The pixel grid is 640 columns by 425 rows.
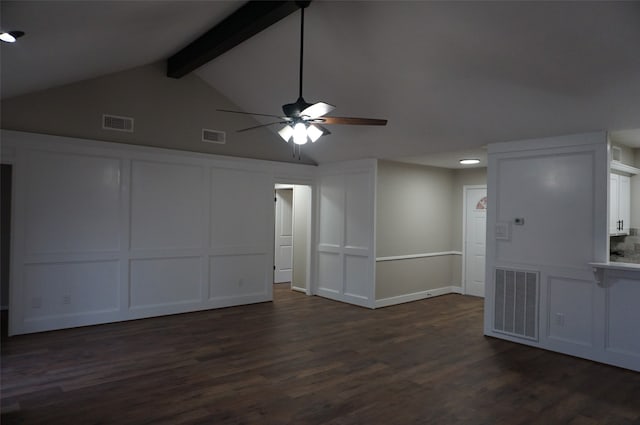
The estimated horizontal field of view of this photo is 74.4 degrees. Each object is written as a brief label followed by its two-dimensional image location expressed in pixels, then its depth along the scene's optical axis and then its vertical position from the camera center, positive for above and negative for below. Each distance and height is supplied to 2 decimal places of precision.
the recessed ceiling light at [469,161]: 6.86 +0.96
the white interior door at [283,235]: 9.38 -0.44
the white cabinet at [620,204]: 5.42 +0.23
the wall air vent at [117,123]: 5.62 +1.22
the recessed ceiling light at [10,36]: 2.79 +1.17
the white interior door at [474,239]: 7.87 -0.38
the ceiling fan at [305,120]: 3.40 +0.83
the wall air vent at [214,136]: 6.51 +1.22
